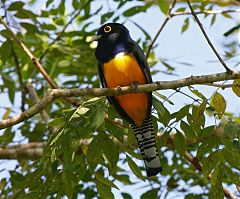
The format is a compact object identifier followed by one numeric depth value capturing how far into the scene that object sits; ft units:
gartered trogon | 31.32
